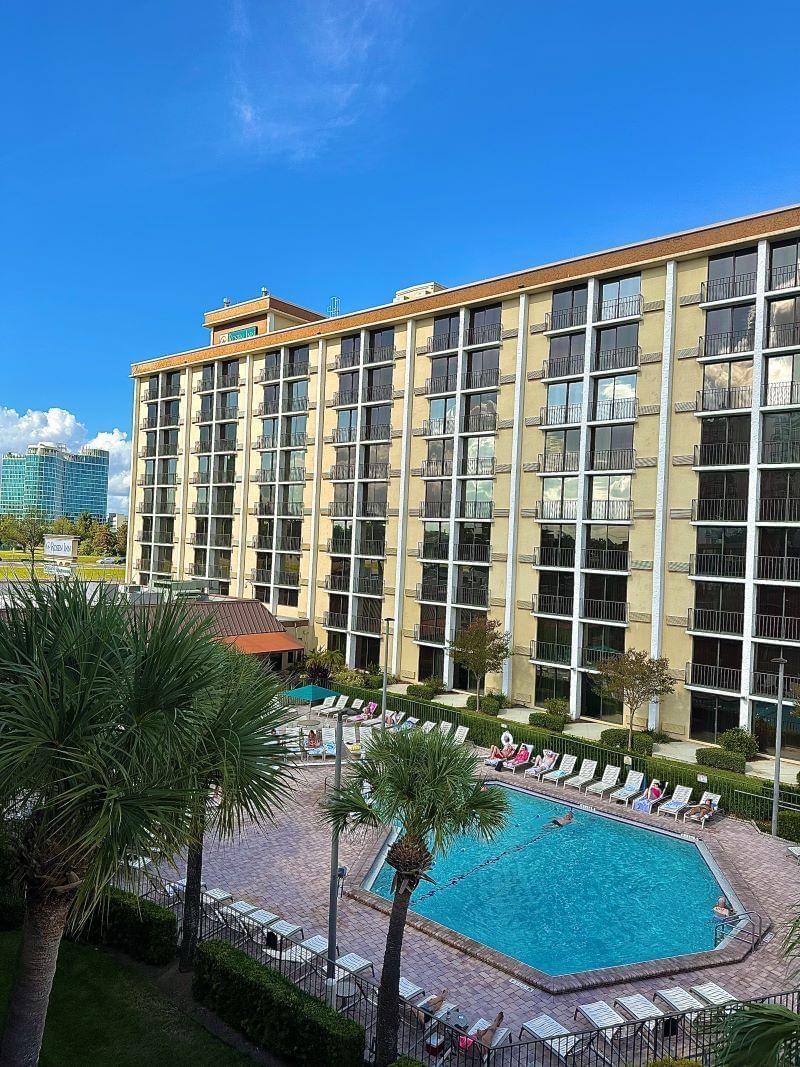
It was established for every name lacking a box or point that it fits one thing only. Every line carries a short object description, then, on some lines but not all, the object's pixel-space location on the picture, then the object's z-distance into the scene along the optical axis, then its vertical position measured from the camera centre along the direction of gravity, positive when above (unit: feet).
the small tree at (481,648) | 108.47 -16.35
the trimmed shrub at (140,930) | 43.96 -25.93
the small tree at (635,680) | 90.53 -16.97
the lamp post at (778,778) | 68.80 -22.13
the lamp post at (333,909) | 41.98 -23.07
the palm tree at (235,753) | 30.83 -10.30
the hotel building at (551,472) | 94.27 +13.29
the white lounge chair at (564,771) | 84.33 -27.71
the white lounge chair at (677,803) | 74.49 -27.58
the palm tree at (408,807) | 36.76 -14.68
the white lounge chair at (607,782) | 80.64 -27.64
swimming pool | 51.93 -30.04
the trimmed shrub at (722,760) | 83.10 -25.12
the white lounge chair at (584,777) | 82.74 -27.86
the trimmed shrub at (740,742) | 88.58 -24.23
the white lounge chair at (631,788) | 78.18 -27.60
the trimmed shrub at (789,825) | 69.00 -27.08
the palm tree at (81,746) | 25.21 -8.16
